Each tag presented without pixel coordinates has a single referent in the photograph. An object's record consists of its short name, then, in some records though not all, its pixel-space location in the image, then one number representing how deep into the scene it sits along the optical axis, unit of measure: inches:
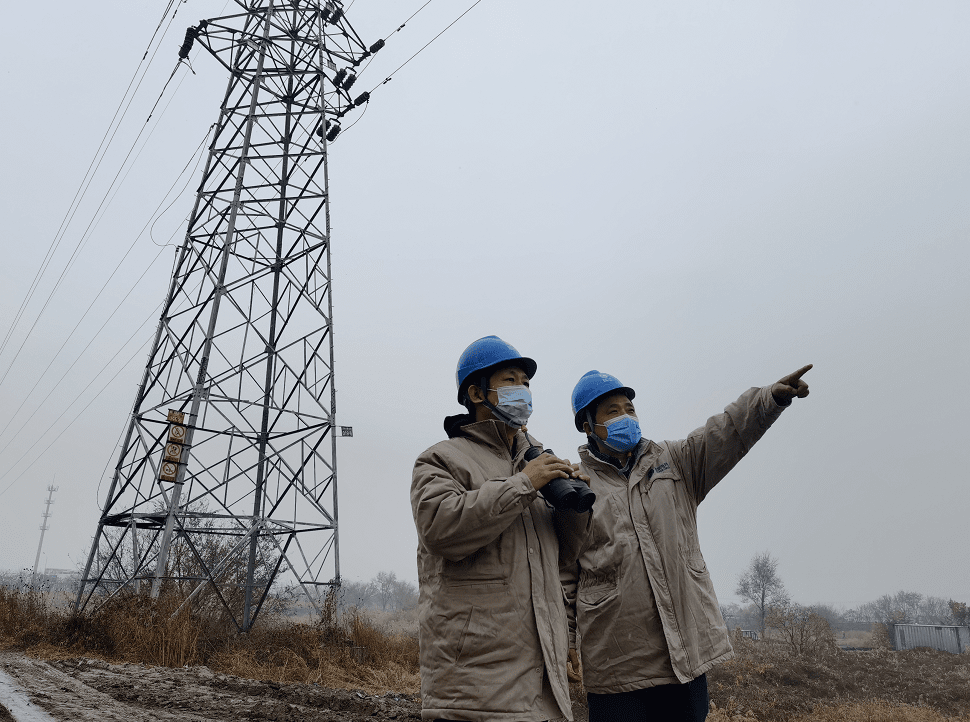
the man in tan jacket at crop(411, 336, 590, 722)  72.7
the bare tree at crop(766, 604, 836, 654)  567.8
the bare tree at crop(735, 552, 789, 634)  1586.4
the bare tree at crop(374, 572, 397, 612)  3029.0
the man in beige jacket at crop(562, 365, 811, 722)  105.6
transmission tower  370.0
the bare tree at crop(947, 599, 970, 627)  903.1
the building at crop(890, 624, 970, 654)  843.4
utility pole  2747.3
